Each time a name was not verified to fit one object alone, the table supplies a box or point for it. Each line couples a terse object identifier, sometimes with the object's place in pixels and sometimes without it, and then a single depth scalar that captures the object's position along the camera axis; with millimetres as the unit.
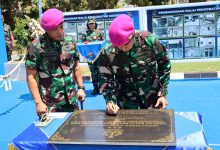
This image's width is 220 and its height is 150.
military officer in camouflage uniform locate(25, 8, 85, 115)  2209
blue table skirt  1405
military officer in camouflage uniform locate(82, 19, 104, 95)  5437
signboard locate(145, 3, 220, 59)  6612
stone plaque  1457
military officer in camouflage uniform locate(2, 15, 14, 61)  9322
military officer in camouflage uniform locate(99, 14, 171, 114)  1887
